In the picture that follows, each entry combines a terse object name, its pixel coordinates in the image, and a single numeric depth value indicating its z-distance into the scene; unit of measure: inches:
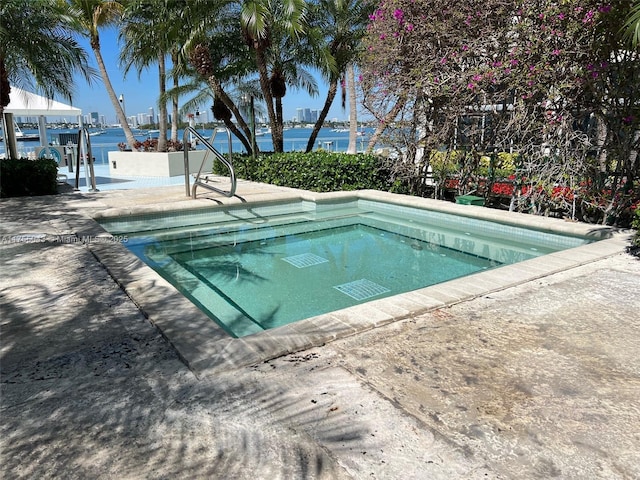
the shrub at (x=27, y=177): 350.0
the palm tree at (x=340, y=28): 475.5
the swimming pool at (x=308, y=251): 179.0
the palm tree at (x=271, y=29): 402.9
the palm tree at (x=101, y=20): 594.9
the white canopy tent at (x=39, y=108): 495.2
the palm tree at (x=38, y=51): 349.4
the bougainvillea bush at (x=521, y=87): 230.8
